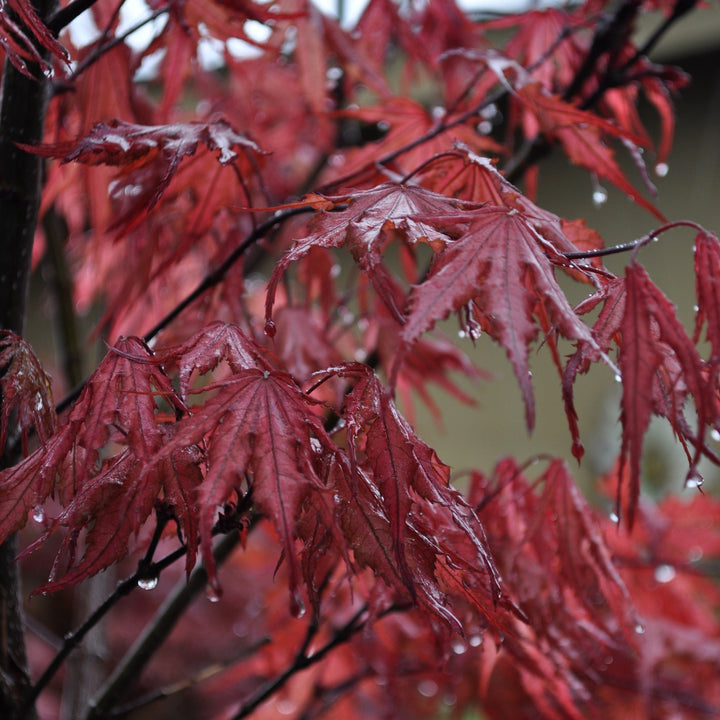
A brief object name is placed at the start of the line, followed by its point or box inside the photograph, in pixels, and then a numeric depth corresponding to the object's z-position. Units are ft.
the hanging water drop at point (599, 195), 2.92
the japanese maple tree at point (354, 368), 2.15
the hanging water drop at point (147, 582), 2.29
